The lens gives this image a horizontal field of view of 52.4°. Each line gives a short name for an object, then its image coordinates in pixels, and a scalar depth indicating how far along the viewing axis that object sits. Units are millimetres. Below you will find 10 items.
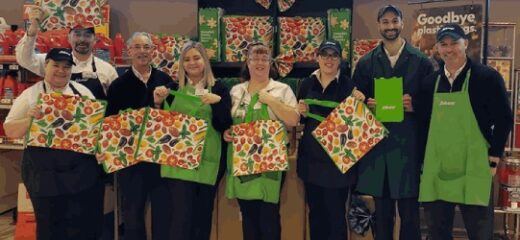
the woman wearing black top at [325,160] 3287
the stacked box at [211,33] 4617
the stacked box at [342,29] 4535
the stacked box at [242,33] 4566
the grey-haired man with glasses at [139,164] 3447
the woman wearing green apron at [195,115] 3291
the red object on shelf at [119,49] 4765
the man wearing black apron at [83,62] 3412
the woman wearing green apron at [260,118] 3316
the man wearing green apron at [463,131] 3045
